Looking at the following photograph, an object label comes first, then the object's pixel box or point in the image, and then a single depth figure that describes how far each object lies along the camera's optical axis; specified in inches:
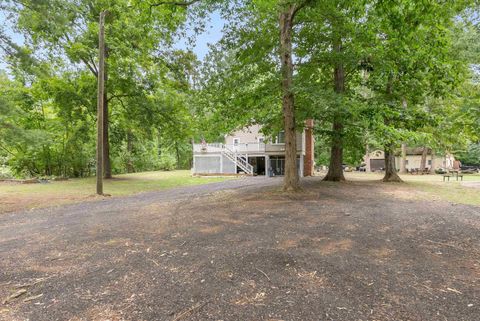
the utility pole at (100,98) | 469.4
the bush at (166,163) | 1507.1
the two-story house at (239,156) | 1039.0
